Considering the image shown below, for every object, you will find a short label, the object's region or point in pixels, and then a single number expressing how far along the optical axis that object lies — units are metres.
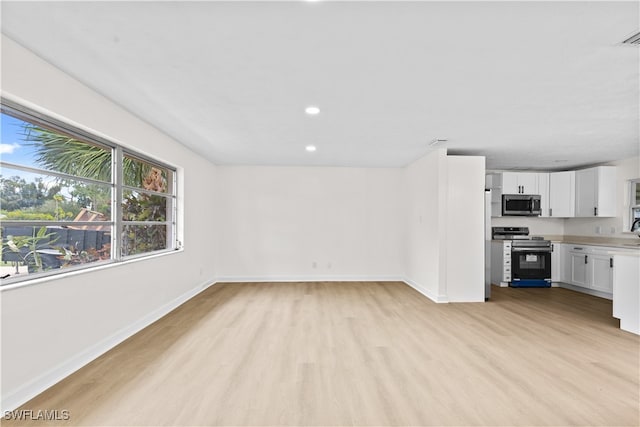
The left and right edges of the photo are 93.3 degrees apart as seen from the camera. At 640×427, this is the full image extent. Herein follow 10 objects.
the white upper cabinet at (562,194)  6.23
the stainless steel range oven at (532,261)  6.11
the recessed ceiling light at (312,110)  3.09
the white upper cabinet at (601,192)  5.70
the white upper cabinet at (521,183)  6.33
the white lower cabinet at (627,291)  3.59
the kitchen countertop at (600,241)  5.26
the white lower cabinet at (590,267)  5.22
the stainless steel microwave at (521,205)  6.26
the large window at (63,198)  2.19
